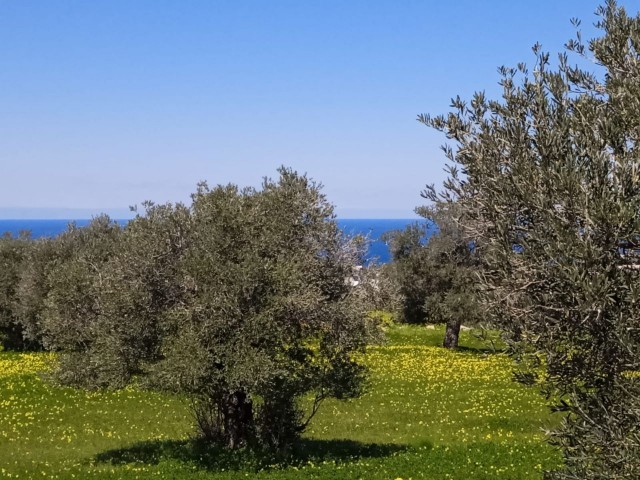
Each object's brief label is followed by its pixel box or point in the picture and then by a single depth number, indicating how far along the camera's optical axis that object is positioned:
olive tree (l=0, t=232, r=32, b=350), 53.38
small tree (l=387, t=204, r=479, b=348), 50.34
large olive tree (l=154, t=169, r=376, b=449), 18.41
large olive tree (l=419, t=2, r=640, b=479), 8.25
